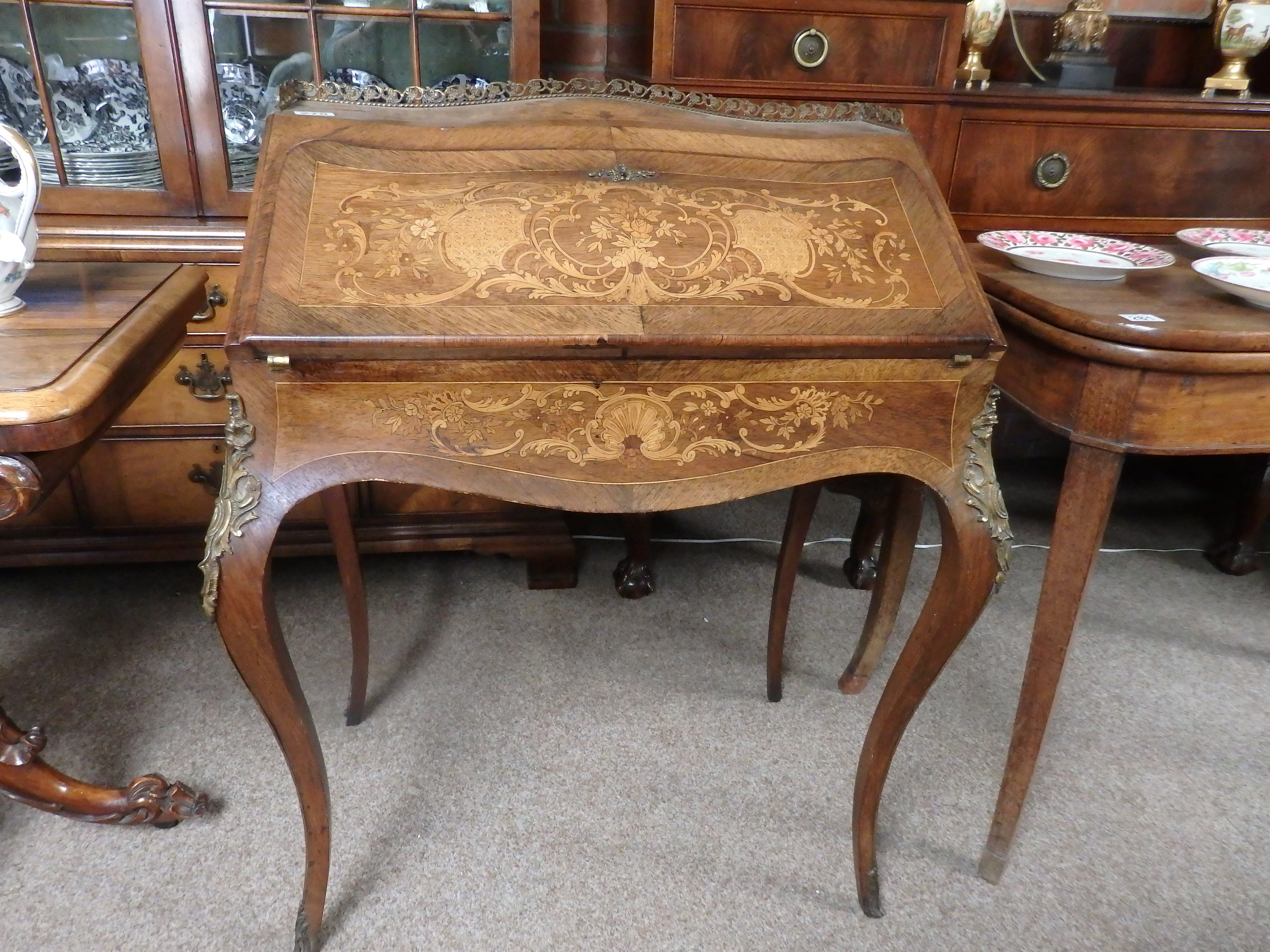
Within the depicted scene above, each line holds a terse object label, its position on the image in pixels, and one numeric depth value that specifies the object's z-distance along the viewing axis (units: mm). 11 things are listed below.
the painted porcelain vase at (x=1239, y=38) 1764
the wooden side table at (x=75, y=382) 928
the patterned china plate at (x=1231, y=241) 1291
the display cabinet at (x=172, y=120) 1532
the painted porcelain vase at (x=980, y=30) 1723
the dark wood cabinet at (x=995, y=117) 1519
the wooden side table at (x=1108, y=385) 987
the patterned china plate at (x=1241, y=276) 1068
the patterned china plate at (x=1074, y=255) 1201
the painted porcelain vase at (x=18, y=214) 1084
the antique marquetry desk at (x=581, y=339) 896
